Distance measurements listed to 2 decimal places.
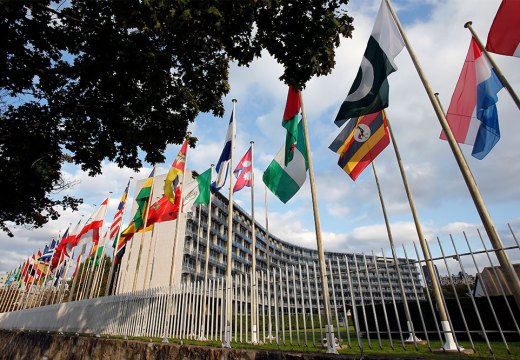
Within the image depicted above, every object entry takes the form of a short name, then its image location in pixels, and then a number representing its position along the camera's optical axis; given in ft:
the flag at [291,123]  29.50
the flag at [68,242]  65.35
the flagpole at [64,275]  68.03
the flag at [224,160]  39.75
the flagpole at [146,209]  49.26
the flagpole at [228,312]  23.50
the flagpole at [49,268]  82.48
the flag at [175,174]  44.88
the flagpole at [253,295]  23.79
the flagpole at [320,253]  18.31
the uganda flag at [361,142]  30.04
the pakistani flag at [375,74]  19.19
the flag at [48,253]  82.99
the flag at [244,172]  45.42
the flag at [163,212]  46.39
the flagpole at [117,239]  54.62
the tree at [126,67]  19.84
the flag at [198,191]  46.47
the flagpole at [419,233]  20.78
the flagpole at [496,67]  18.30
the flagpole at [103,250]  66.48
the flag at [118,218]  56.90
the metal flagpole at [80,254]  64.03
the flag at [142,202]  50.67
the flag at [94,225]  58.49
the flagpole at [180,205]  36.91
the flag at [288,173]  28.40
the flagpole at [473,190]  12.83
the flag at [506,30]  17.69
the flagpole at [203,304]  27.36
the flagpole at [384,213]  34.42
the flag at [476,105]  22.21
